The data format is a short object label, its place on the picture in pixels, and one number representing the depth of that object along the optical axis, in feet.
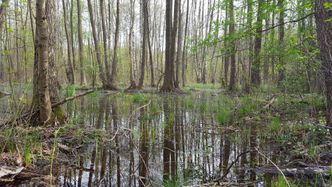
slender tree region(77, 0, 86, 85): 61.29
